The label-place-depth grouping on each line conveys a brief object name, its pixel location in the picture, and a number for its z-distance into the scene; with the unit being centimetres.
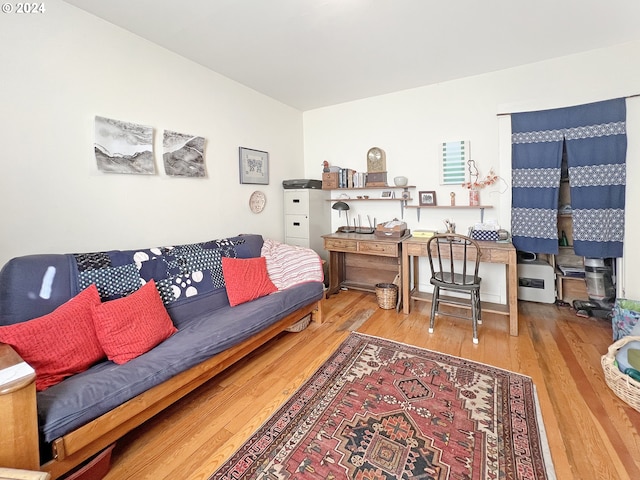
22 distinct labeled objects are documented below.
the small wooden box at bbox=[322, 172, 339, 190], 376
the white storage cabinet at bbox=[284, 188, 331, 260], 361
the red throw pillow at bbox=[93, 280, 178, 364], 155
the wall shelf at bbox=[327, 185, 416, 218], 349
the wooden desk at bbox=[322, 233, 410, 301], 318
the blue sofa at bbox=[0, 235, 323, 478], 117
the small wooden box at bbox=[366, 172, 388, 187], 356
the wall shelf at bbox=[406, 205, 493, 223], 308
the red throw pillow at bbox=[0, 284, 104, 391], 131
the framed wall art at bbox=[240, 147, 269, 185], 318
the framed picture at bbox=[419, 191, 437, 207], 336
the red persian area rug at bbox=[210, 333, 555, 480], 132
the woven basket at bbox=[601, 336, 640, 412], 160
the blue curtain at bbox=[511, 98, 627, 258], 257
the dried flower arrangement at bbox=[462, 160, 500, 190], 306
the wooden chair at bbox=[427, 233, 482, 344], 247
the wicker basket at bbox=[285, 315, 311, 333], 261
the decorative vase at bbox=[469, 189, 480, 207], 312
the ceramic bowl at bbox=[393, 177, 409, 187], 341
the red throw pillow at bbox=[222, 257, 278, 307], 238
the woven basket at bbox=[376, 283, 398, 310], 318
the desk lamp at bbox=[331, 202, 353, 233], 362
